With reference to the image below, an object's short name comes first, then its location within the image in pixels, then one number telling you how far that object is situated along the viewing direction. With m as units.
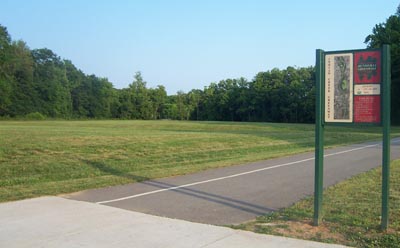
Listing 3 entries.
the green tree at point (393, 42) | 67.70
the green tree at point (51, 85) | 97.88
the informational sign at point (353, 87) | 6.27
